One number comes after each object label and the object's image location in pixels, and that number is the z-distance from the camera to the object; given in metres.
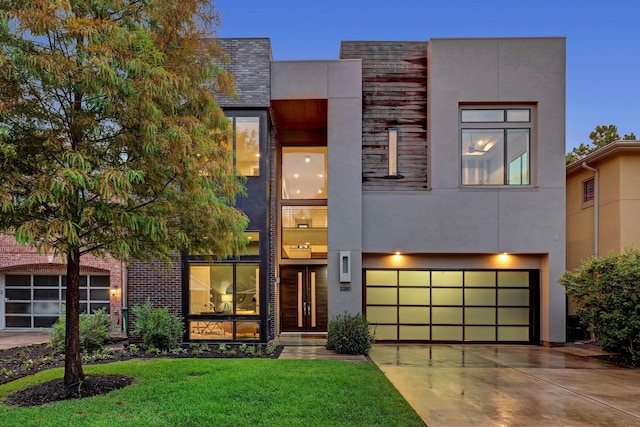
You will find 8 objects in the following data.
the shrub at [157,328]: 10.23
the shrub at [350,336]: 10.28
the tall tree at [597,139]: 26.92
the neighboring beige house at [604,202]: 12.05
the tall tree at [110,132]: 5.13
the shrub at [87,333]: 9.95
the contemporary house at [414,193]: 11.41
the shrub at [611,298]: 9.30
